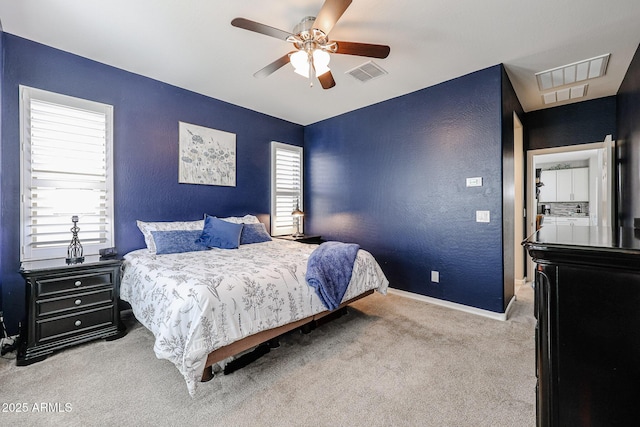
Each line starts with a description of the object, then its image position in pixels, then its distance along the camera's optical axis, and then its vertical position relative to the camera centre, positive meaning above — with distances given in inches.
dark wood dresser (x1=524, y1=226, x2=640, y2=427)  29.0 -13.6
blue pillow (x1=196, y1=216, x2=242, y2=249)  127.6 -9.7
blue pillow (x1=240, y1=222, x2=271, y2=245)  143.5 -11.2
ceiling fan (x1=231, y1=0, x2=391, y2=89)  74.6 +52.3
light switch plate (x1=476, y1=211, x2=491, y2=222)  116.8 -1.0
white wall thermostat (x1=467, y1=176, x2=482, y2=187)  119.5 +14.6
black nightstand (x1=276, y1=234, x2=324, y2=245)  173.2 -15.9
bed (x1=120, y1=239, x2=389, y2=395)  63.9 -23.5
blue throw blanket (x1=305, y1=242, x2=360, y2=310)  90.3 -20.4
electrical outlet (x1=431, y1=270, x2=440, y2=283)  132.6 -31.2
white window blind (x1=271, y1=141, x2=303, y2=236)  183.2 +20.6
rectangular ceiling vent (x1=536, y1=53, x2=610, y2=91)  108.7 +61.7
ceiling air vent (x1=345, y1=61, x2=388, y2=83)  115.2 +64.1
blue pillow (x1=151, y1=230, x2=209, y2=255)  113.7 -12.0
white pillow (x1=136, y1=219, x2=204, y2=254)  118.3 -5.9
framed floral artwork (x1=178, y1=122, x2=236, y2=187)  141.1 +32.5
